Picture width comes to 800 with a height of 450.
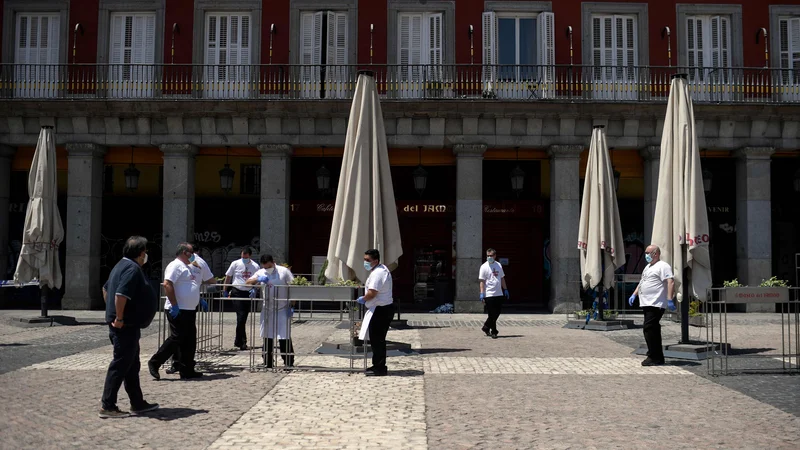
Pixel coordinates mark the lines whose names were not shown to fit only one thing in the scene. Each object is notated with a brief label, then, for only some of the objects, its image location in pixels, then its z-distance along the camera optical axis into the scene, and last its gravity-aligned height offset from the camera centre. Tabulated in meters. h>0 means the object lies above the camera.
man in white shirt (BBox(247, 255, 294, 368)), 10.42 -1.00
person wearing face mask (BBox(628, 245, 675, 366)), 10.97 -0.62
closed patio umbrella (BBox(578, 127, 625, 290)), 16.59 +0.51
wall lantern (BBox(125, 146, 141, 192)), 23.31 +2.22
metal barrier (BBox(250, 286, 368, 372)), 10.38 -0.95
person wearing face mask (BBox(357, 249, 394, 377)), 9.95 -0.77
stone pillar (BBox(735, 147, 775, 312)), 21.69 +1.02
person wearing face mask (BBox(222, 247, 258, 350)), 12.31 -0.57
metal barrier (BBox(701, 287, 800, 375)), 10.27 -0.63
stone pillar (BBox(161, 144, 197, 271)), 21.72 +1.58
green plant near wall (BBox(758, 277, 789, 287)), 13.52 -0.52
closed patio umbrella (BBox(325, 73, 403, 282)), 11.89 +0.84
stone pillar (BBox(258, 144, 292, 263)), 21.61 +1.45
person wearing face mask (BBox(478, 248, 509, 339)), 14.91 -0.72
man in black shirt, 7.18 -0.68
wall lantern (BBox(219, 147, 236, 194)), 23.45 +2.26
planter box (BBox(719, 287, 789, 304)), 10.41 -0.57
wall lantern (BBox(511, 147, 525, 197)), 23.47 +2.29
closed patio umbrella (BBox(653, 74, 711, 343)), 11.95 +0.78
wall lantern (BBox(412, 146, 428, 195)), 23.06 +2.23
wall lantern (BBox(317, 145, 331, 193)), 23.66 +2.27
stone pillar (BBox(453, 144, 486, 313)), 21.38 +0.17
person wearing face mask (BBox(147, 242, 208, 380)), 9.56 -0.86
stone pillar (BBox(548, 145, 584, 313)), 21.42 +0.72
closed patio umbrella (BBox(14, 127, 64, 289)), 17.02 +0.54
